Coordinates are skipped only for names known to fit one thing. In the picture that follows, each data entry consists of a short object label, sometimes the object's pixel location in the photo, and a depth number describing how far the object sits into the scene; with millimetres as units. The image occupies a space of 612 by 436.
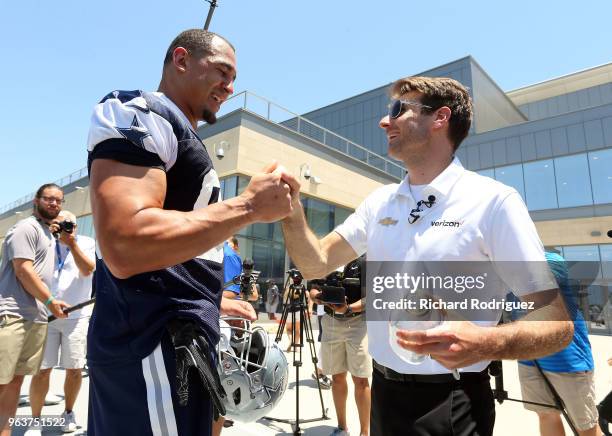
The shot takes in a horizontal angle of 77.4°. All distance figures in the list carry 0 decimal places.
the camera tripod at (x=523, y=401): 2002
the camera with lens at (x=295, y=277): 5148
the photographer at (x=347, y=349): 4297
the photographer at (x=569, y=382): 3168
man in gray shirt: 3516
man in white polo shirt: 1245
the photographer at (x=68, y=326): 4082
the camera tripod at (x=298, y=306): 4953
